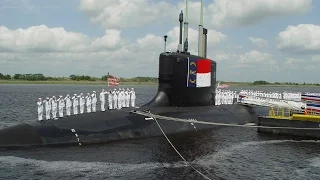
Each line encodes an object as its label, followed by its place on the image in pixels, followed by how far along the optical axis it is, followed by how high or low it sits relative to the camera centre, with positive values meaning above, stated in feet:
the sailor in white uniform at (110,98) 72.84 -3.86
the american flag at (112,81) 69.51 -0.60
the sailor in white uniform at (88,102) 70.88 -4.63
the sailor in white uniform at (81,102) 69.51 -4.46
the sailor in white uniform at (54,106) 63.98 -4.84
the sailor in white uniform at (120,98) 76.95 -4.07
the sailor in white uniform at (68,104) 66.79 -4.66
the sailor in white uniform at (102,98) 72.76 -3.86
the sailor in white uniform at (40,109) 61.19 -5.15
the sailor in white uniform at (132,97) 79.83 -3.99
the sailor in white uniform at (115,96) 75.27 -3.60
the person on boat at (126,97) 78.64 -3.95
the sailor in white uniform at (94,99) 71.84 -4.03
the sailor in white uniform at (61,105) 65.46 -4.86
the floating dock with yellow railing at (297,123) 71.67 -8.56
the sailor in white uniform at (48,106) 62.96 -4.78
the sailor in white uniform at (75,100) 67.76 -3.98
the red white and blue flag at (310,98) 87.97 -4.20
